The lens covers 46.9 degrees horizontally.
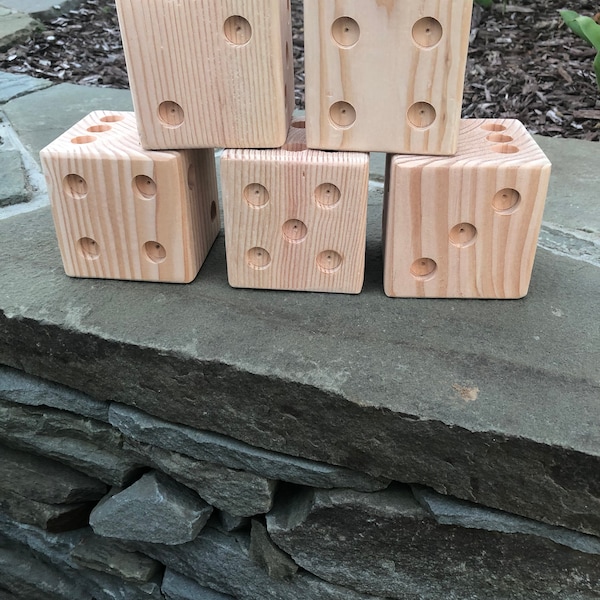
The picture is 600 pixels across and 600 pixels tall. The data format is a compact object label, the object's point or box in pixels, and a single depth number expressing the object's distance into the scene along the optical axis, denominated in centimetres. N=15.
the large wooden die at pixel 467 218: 40
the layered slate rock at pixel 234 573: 47
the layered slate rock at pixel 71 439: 49
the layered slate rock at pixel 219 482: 44
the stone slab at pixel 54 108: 76
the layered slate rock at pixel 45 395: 47
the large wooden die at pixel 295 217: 40
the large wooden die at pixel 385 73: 37
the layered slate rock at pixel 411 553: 39
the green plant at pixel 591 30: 70
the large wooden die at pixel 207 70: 38
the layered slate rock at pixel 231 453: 41
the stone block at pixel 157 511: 48
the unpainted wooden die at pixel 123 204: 42
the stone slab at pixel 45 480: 55
